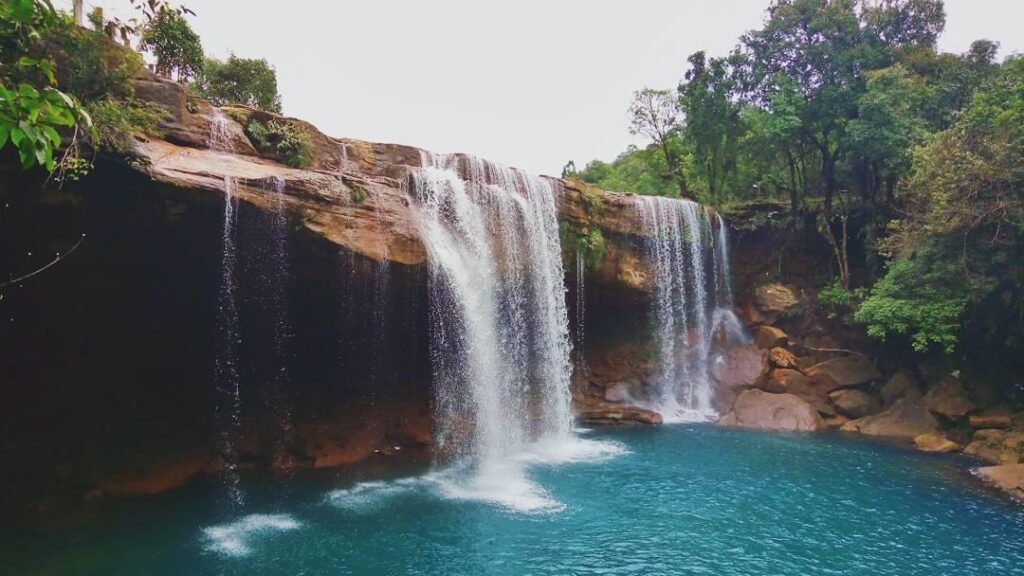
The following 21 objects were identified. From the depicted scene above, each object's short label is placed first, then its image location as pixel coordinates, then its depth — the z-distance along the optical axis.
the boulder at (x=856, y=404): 18.73
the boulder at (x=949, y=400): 16.66
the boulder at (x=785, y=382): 19.67
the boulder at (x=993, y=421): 15.73
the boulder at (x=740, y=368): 20.55
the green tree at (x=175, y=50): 16.39
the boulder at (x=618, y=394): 20.83
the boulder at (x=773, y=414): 18.38
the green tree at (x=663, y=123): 28.69
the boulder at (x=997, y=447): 14.20
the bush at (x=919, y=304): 15.85
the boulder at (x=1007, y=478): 12.03
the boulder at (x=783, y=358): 20.27
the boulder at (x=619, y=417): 18.92
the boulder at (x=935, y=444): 15.59
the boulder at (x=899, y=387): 18.34
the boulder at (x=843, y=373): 19.38
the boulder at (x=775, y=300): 21.89
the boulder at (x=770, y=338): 20.98
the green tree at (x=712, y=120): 24.72
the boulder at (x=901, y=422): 17.22
